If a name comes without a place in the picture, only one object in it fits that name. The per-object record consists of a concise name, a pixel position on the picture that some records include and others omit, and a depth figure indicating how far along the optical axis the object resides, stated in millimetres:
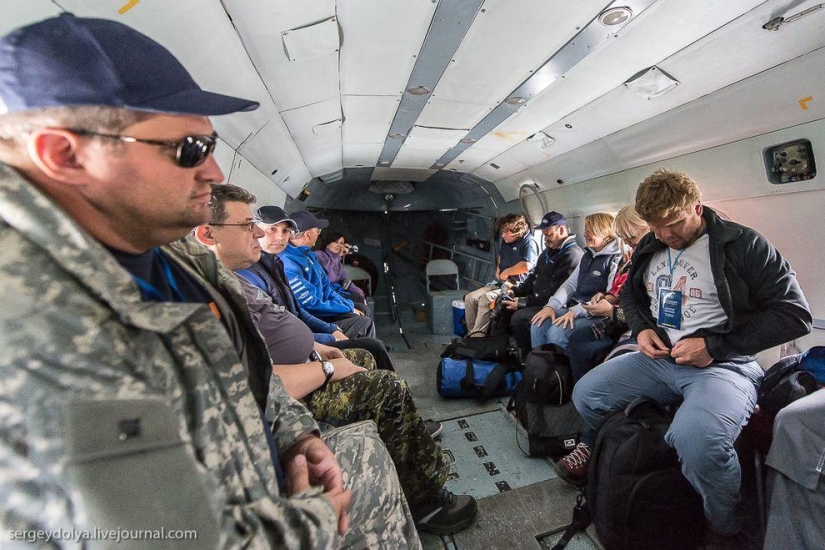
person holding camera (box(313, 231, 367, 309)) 4543
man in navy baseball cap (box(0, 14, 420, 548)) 560
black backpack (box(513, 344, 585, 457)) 2488
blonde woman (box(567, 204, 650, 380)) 2812
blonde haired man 1617
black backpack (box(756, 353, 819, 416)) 1724
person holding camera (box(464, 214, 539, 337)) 4965
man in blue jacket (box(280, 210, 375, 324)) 3188
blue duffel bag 3270
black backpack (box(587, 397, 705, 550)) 1676
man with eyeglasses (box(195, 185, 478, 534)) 1896
